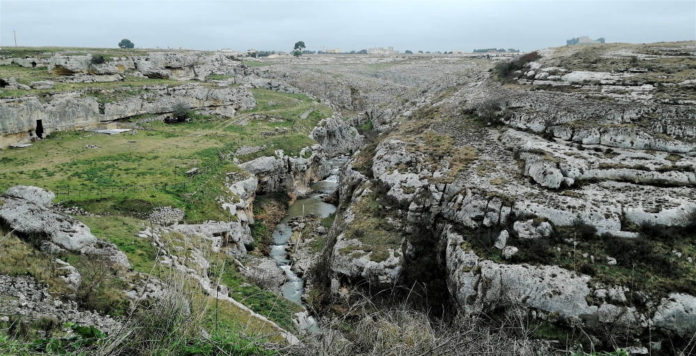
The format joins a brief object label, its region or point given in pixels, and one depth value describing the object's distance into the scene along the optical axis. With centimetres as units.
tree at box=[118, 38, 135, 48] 16662
